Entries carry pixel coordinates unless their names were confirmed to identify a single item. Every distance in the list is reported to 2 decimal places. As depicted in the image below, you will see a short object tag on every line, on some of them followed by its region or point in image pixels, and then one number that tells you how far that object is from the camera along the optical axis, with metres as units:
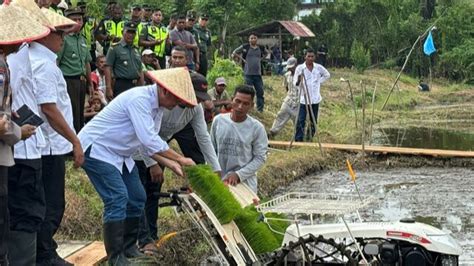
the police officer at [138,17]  11.92
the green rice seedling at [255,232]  6.00
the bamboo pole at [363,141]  14.14
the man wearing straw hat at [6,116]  4.31
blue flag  26.56
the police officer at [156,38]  12.05
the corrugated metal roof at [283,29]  35.06
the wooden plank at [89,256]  6.09
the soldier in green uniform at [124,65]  9.84
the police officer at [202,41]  14.21
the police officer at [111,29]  11.46
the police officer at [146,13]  12.92
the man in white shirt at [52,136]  5.23
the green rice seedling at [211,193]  5.87
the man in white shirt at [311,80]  14.79
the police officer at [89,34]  11.09
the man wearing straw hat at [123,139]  5.73
